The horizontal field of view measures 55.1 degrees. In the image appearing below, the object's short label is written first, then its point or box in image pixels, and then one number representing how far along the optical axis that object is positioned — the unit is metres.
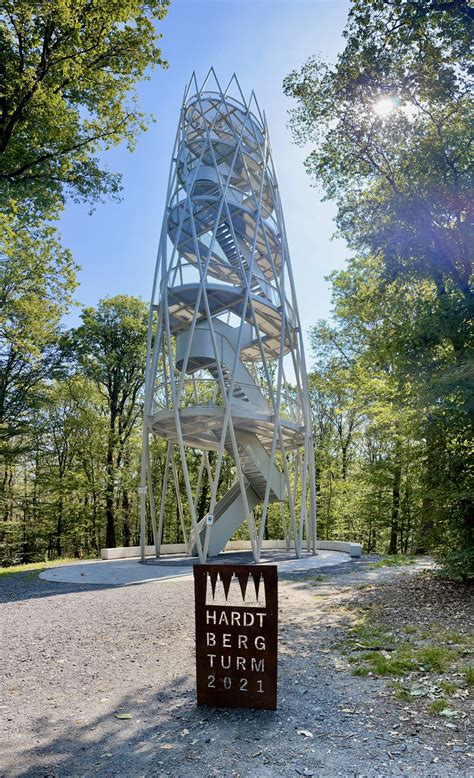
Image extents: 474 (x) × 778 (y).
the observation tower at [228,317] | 14.33
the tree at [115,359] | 22.88
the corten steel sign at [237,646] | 3.72
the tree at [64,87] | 7.09
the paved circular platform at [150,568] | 11.80
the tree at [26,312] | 11.42
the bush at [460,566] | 7.35
